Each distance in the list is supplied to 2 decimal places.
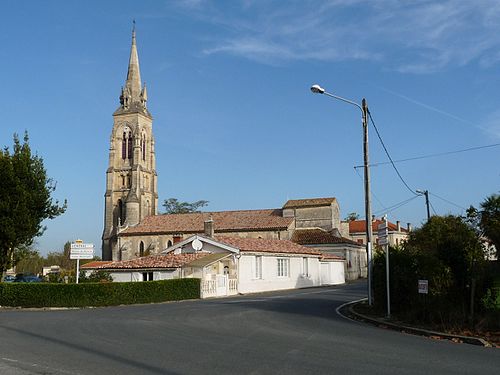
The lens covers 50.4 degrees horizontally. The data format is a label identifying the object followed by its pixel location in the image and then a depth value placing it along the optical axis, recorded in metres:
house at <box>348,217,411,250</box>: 90.15
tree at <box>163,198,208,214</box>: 114.62
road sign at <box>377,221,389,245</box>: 16.74
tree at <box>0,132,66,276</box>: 27.61
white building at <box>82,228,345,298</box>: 33.47
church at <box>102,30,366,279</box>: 62.44
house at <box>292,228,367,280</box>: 57.22
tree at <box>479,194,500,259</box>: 18.23
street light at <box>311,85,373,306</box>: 19.41
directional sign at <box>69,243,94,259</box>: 30.08
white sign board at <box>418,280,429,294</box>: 14.89
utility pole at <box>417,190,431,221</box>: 35.44
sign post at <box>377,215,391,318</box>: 16.36
